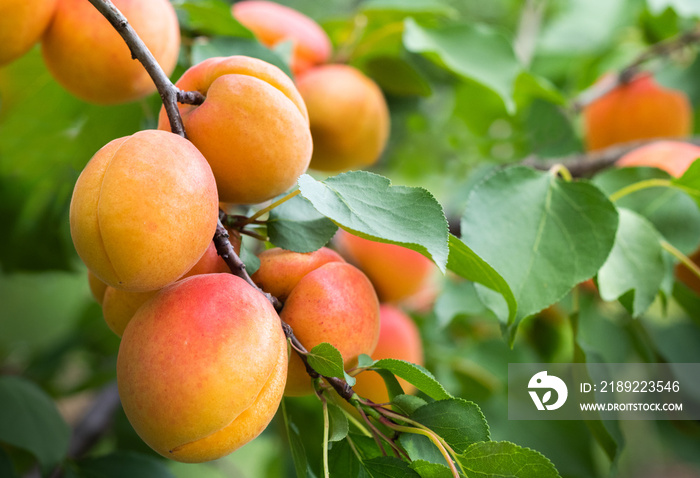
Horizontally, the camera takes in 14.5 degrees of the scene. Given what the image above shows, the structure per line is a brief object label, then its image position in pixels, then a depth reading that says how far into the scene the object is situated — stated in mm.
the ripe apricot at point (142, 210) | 763
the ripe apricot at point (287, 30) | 1027
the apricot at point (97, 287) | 818
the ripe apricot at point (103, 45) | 834
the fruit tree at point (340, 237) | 772
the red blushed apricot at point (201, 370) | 766
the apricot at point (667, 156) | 927
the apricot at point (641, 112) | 1359
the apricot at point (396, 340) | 924
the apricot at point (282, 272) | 815
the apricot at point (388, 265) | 1157
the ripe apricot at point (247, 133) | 788
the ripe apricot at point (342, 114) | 998
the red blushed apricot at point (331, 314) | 800
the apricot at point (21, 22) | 831
